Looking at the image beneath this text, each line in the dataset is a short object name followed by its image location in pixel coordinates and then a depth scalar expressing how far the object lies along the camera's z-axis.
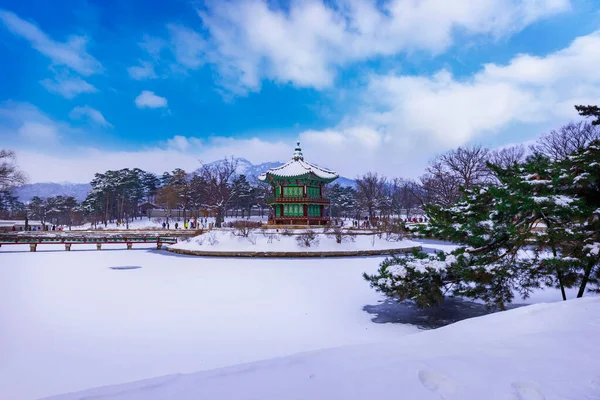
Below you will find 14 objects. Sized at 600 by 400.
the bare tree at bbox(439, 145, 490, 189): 33.97
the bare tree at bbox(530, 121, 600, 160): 27.65
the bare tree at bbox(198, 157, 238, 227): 47.03
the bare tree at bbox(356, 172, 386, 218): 49.34
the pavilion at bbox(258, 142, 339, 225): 32.47
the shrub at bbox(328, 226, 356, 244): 22.17
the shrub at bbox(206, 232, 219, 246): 23.03
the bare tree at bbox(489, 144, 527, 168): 35.91
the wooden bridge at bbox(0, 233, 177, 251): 25.05
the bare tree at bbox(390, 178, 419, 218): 63.02
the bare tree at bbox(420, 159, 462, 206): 34.94
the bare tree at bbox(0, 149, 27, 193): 30.97
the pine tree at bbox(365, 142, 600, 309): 6.30
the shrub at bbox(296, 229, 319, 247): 21.71
